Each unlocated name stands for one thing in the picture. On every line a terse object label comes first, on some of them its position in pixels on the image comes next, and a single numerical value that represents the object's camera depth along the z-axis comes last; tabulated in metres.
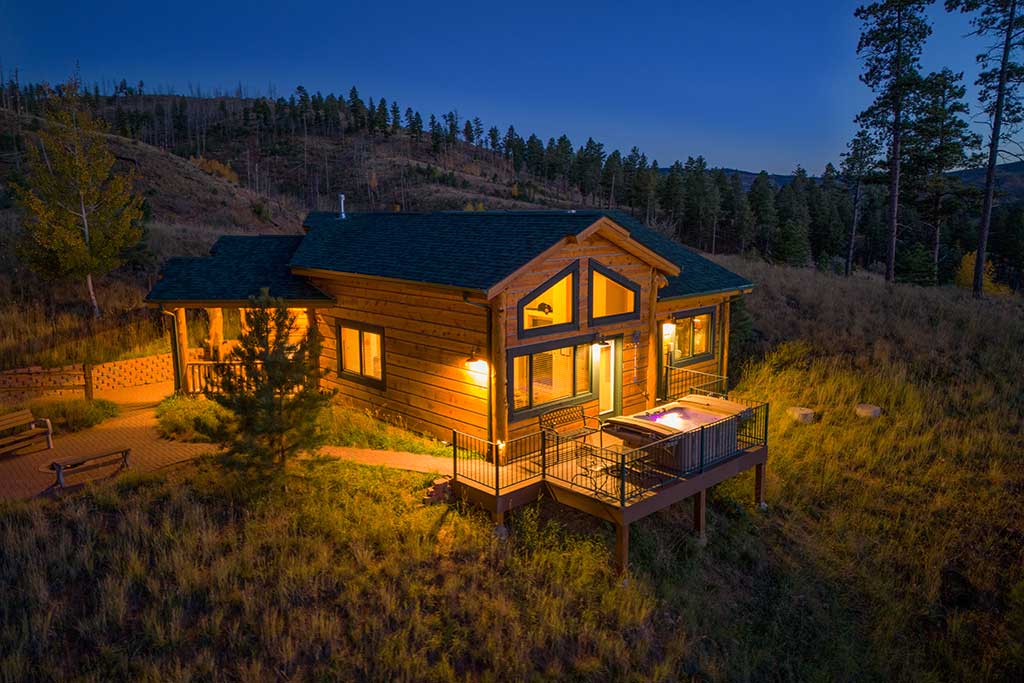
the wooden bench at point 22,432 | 11.87
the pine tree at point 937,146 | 25.86
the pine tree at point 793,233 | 59.78
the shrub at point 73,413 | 13.77
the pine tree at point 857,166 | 32.60
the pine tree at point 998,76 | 21.86
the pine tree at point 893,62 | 25.92
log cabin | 11.02
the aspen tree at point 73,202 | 19.36
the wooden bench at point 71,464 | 9.97
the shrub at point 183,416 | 13.04
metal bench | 12.35
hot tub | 10.78
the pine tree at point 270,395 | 9.42
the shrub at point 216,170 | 56.94
